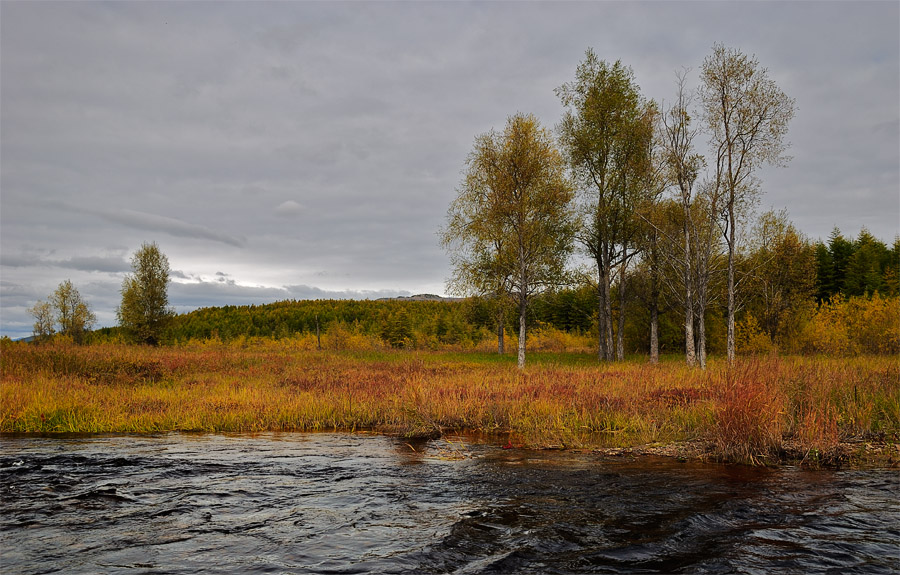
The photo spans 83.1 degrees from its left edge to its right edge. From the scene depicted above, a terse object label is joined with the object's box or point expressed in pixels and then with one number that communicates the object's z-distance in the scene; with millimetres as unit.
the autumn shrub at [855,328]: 33531
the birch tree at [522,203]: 28500
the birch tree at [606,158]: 31625
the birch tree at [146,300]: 57625
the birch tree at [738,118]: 24938
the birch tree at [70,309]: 74125
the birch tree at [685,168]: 26312
